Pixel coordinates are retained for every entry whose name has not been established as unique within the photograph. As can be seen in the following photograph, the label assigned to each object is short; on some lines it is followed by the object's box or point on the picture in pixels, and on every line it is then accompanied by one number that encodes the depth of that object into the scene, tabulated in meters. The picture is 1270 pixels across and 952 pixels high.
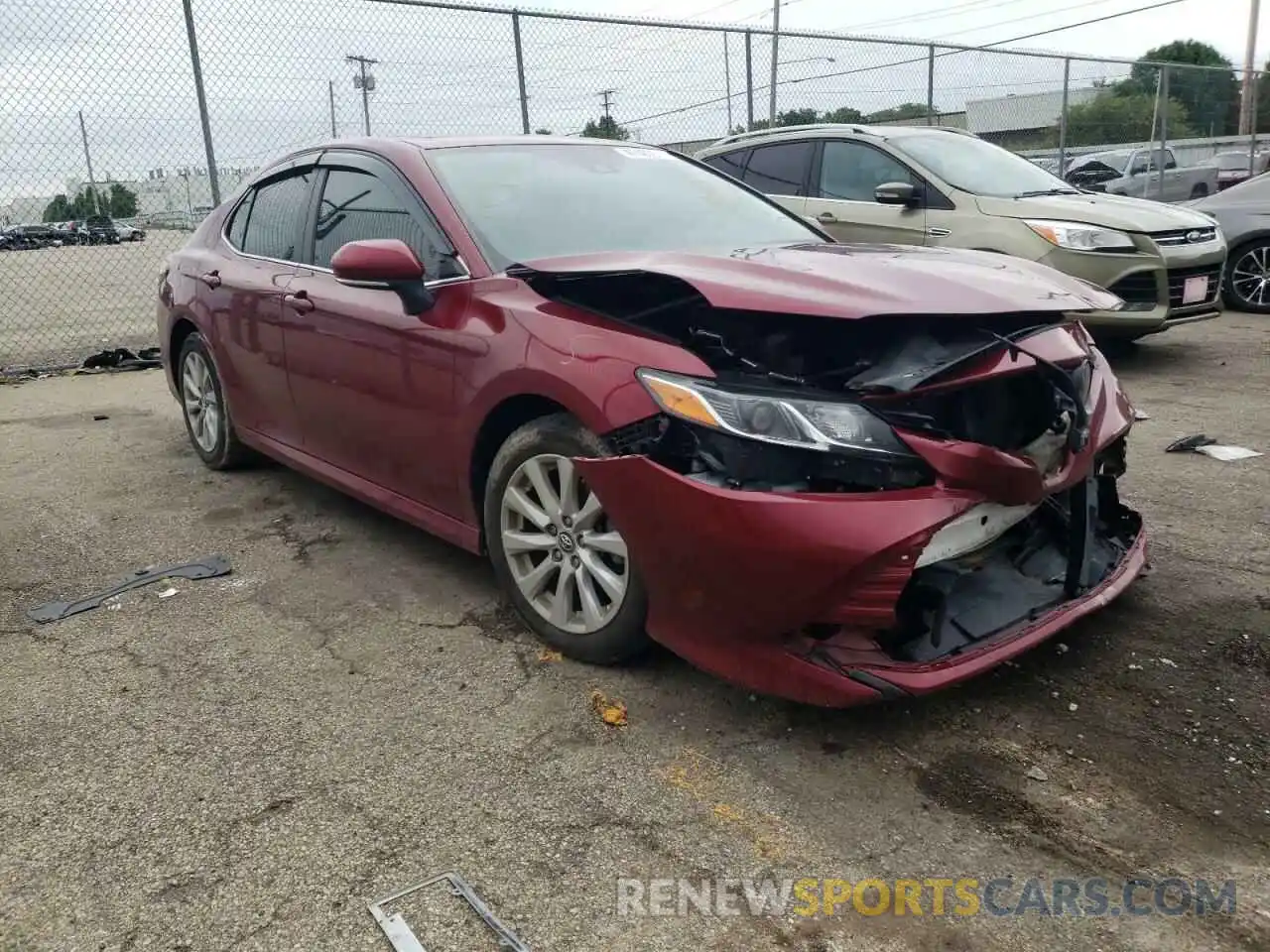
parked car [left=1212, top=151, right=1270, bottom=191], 16.97
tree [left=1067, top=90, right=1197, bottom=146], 15.30
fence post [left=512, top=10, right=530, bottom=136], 8.80
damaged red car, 2.47
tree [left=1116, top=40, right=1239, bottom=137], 15.12
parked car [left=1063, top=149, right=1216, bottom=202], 15.73
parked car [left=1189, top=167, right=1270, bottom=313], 9.25
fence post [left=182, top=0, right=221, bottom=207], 7.69
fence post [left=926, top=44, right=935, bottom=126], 12.48
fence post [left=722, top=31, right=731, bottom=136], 10.59
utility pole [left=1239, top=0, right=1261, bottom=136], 23.46
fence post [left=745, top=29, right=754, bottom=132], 10.74
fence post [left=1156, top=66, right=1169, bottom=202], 15.00
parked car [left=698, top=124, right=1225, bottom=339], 6.90
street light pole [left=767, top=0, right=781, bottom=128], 10.69
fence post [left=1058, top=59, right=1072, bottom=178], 13.95
